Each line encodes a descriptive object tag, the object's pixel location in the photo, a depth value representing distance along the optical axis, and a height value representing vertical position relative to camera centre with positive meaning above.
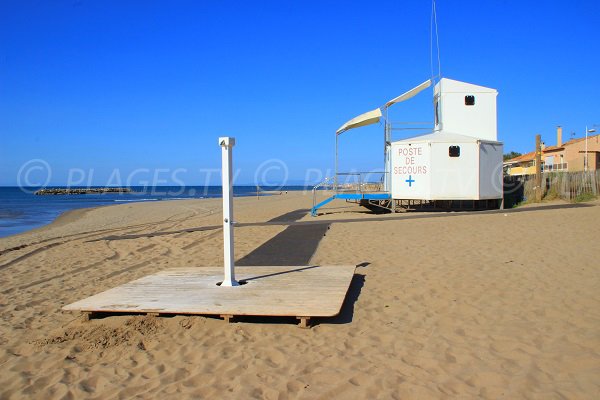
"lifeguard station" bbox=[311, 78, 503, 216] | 19.06 +1.27
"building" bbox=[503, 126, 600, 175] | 36.51 +2.58
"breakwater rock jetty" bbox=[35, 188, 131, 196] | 91.58 -0.61
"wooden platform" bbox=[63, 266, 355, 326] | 5.43 -1.42
